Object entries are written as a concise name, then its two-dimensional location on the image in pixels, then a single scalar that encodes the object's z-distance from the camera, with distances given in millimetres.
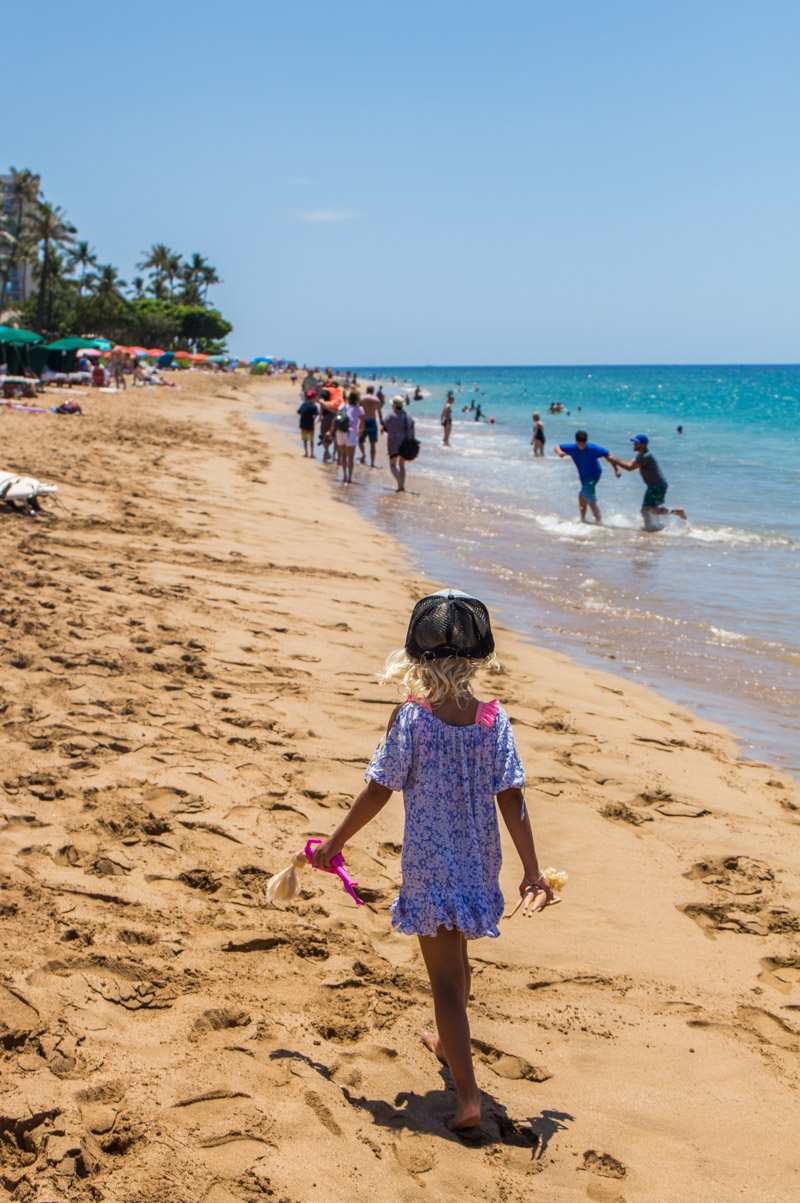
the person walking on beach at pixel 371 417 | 19219
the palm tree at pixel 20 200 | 69062
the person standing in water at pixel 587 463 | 13195
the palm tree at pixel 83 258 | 70125
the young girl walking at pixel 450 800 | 2422
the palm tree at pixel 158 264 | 96438
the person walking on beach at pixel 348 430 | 16609
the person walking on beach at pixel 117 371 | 36719
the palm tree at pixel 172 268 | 97812
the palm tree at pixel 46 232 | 59781
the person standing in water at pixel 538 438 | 26250
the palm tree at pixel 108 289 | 67812
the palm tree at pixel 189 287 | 99750
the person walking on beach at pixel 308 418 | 19594
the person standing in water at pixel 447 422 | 29875
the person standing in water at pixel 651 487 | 13234
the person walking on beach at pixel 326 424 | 19688
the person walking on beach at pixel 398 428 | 15516
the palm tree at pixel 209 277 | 101688
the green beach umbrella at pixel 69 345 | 34219
